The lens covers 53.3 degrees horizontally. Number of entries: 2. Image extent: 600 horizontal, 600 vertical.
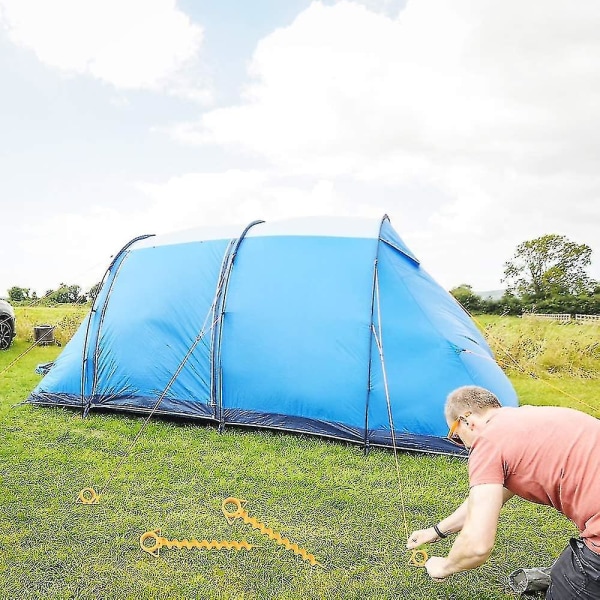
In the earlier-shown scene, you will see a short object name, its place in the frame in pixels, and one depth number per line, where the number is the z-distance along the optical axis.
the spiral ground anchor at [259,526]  3.57
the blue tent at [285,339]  5.41
